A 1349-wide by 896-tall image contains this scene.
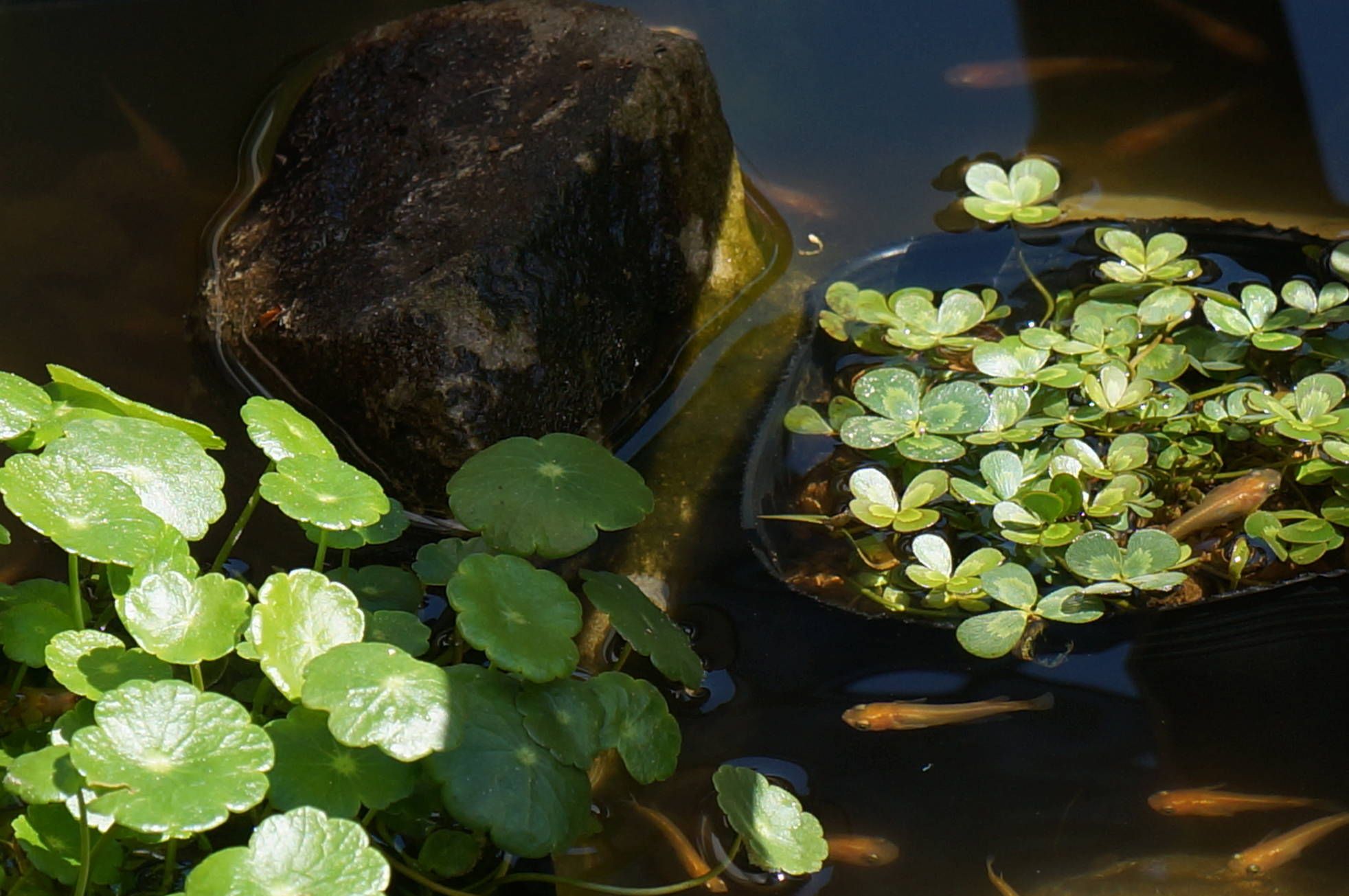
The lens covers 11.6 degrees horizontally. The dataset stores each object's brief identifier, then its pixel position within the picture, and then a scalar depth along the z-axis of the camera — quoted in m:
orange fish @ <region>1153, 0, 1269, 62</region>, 1.17
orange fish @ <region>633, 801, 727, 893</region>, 1.03
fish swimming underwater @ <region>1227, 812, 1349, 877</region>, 1.03
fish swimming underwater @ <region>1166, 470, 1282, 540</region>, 1.07
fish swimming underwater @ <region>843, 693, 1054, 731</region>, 1.05
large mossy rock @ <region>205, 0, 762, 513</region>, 1.08
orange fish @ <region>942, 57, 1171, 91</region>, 1.17
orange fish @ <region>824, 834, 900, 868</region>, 1.04
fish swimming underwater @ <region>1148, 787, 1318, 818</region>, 1.04
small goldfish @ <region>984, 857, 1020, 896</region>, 1.03
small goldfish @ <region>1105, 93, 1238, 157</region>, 1.16
